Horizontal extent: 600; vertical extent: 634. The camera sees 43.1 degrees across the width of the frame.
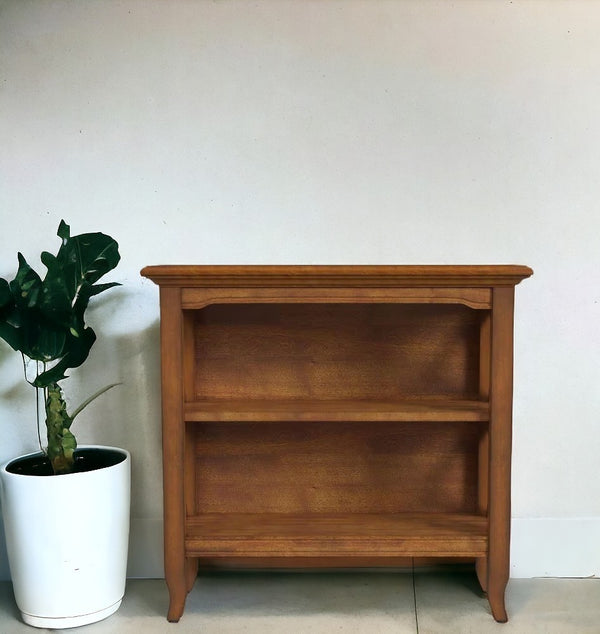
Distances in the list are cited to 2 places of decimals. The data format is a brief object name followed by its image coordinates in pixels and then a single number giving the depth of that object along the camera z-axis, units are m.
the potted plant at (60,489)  1.91
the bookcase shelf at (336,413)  1.96
